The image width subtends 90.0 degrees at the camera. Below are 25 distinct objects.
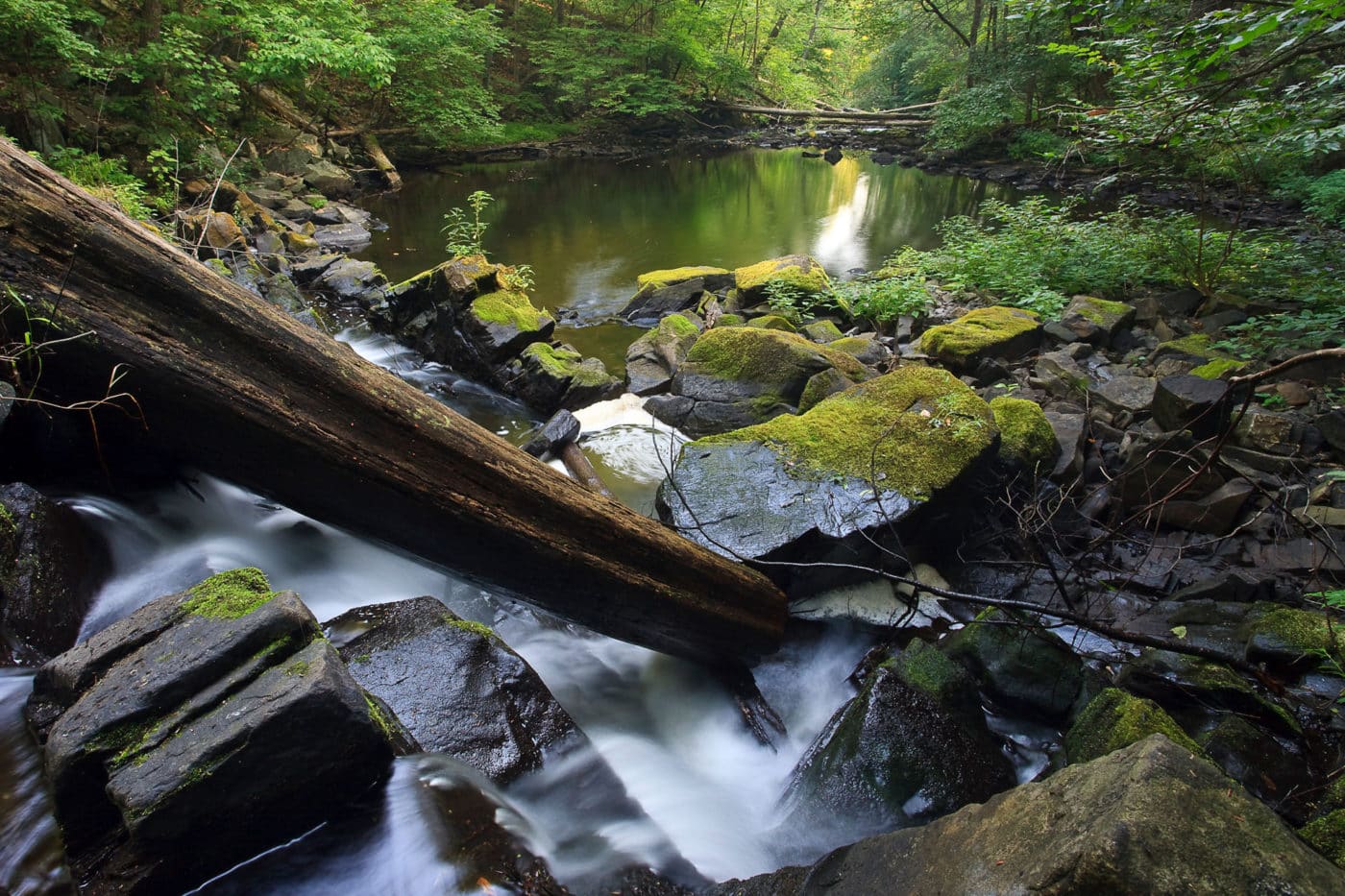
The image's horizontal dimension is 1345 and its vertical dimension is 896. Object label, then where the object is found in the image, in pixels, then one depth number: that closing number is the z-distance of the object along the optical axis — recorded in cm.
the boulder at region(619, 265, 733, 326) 985
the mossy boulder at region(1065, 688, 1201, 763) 238
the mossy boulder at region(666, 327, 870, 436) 600
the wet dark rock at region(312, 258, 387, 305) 961
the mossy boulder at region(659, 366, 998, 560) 369
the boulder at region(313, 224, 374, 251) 1241
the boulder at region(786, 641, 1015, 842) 273
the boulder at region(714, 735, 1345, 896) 129
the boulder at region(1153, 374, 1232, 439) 431
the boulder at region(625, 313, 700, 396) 715
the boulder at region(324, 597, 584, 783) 259
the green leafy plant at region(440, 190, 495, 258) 979
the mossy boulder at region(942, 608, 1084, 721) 315
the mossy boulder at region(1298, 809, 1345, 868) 173
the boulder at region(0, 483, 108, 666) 227
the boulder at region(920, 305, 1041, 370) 646
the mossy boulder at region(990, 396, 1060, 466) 441
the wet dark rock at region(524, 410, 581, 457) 547
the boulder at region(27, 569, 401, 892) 168
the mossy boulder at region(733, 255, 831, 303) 898
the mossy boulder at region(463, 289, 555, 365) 731
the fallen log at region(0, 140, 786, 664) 218
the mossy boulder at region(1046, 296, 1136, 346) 675
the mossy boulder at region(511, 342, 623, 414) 690
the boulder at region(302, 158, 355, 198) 1520
